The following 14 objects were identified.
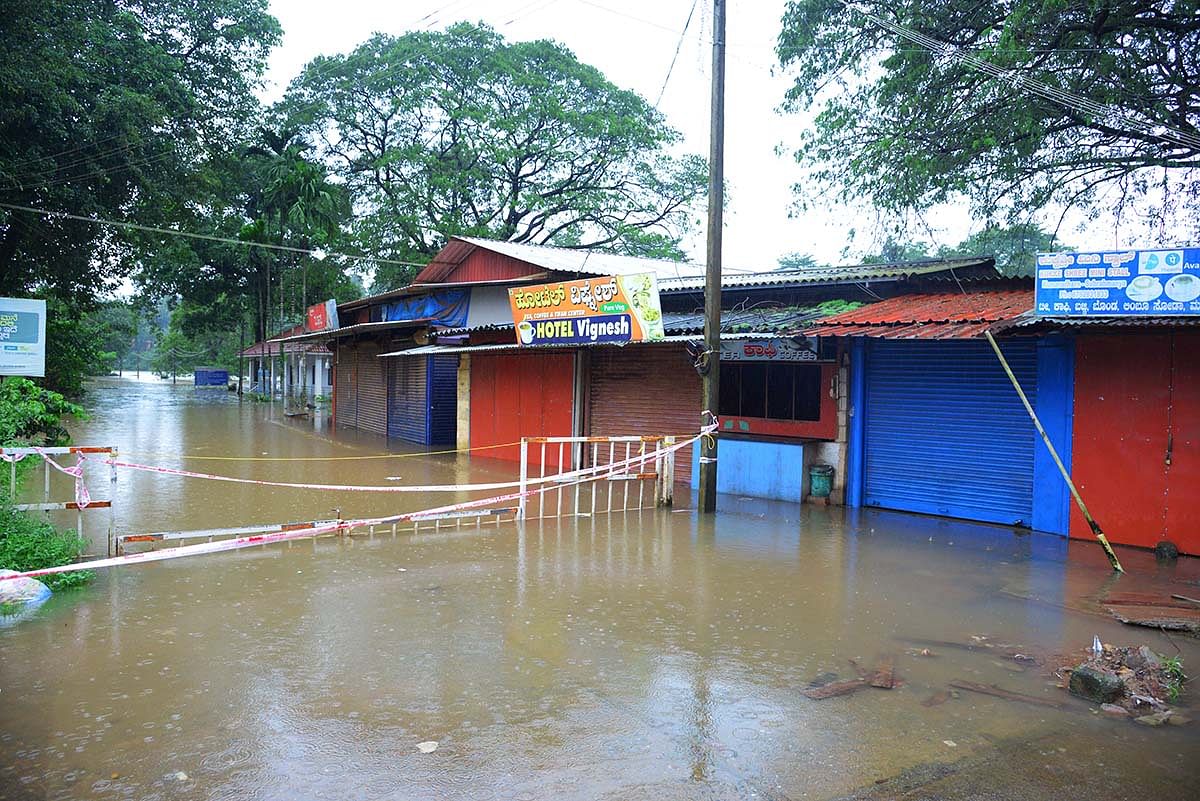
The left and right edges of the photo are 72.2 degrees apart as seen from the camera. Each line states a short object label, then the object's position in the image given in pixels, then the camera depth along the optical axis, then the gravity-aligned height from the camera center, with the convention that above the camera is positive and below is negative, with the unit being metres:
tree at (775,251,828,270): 53.65 +8.57
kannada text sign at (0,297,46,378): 12.80 +0.57
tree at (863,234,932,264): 40.88 +7.40
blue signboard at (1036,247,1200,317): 8.04 +1.13
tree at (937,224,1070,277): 16.67 +5.67
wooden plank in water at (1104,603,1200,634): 6.38 -1.79
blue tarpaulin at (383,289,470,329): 20.69 +1.92
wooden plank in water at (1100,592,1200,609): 7.14 -1.82
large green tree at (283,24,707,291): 35.25 +10.62
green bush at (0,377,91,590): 7.11 -1.33
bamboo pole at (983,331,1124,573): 7.95 -1.43
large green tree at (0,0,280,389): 18.62 +6.21
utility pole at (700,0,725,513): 10.92 +1.69
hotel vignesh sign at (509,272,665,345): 12.46 +1.18
